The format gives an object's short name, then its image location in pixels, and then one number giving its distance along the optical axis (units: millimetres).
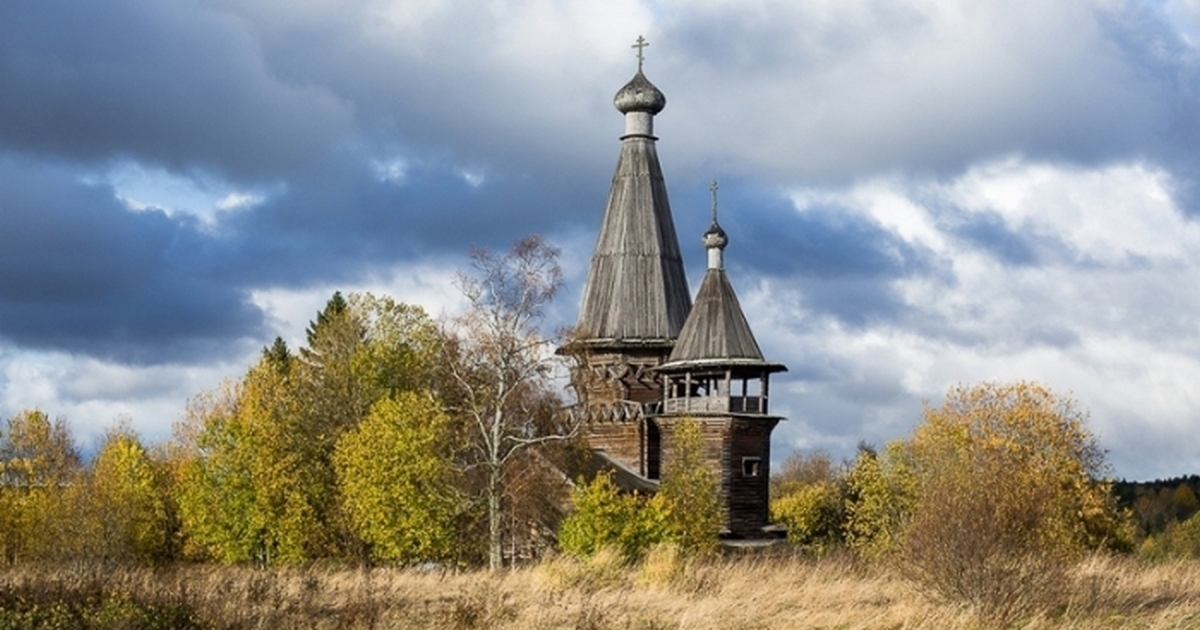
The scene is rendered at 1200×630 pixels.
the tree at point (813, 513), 60812
